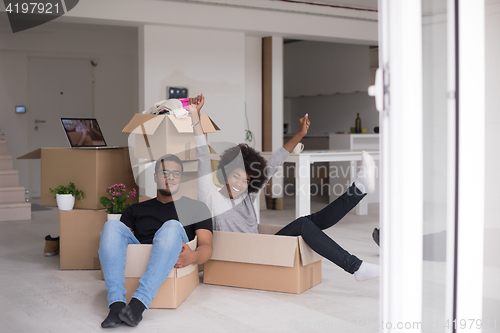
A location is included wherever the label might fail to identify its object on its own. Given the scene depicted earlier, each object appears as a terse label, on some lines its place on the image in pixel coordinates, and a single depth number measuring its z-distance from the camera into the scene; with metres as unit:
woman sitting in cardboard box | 2.38
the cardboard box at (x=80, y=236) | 2.90
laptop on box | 3.04
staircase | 4.93
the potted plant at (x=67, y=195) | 2.90
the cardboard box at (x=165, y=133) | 2.70
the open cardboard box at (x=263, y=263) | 2.38
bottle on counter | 6.96
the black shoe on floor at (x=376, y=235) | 2.57
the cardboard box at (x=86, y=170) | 2.93
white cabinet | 6.10
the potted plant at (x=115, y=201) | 2.79
